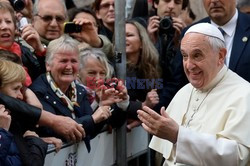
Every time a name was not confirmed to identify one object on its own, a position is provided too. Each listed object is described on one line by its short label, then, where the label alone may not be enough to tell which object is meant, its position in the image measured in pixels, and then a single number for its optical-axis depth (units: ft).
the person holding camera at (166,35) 21.30
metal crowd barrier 15.56
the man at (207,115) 13.12
